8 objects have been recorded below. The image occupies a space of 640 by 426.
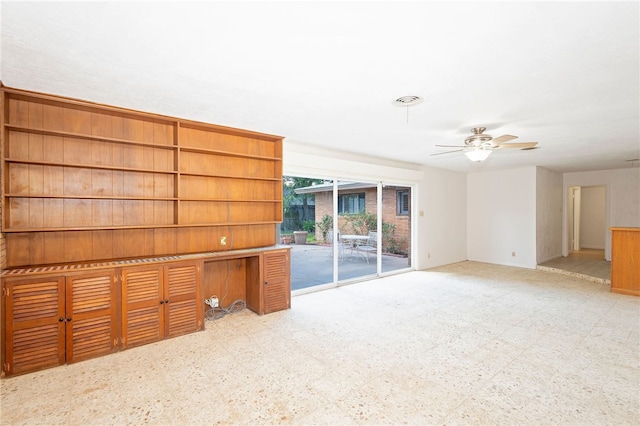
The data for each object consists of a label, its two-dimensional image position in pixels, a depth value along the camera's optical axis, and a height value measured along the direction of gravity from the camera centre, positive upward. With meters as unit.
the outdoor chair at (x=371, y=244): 6.13 -0.68
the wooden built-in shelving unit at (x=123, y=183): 2.84 +0.33
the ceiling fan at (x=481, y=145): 3.59 +0.78
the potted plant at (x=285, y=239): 4.87 -0.45
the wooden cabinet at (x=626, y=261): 4.83 -0.82
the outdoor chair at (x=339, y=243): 5.38 -0.59
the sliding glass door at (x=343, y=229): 5.13 -0.33
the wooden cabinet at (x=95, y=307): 2.53 -0.89
